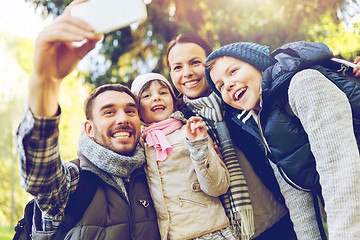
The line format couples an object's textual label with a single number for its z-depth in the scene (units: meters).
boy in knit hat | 1.49
